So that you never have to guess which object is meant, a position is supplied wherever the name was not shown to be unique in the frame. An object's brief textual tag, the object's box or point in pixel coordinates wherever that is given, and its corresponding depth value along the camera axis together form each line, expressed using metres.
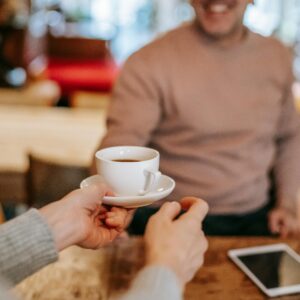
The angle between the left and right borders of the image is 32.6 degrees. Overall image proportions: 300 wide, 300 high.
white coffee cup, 0.87
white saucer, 0.88
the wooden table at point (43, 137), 2.27
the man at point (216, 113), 1.48
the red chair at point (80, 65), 5.48
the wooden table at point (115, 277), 0.98
